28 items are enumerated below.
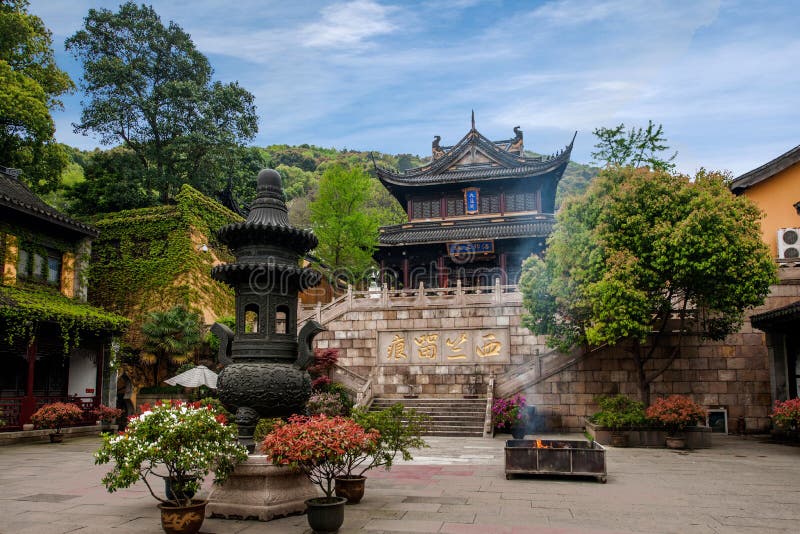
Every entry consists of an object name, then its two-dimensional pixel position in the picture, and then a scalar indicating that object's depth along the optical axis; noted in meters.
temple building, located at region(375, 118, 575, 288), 28.75
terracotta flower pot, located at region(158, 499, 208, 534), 6.35
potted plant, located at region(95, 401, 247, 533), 6.36
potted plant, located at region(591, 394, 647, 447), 15.55
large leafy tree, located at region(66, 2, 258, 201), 29.70
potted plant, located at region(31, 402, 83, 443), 16.83
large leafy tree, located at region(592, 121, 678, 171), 24.80
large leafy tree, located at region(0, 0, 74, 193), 22.94
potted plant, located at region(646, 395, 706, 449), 14.96
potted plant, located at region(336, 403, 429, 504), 8.25
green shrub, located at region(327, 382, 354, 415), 19.90
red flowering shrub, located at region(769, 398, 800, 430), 13.42
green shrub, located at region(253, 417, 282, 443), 8.94
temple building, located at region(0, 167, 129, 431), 17.50
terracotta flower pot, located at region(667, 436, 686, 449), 15.09
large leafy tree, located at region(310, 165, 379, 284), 30.84
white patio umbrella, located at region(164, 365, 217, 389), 17.79
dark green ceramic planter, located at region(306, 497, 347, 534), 6.50
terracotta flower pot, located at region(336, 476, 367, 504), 8.25
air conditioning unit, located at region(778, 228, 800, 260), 20.50
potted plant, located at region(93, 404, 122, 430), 18.89
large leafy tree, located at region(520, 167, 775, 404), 15.19
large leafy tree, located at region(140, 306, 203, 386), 21.44
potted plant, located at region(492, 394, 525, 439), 17.84
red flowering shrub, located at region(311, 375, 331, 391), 21.02
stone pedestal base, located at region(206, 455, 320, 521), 7.39
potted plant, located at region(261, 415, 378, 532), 6.53
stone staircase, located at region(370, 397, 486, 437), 18.59
